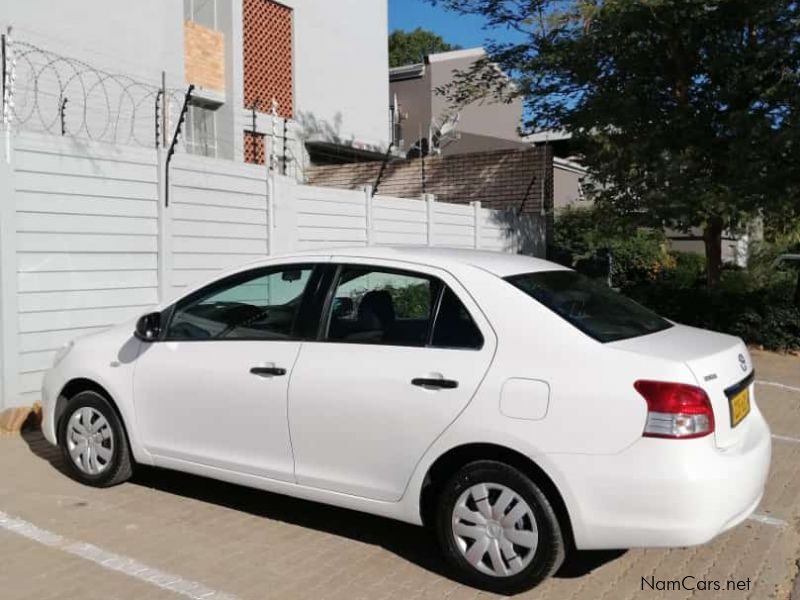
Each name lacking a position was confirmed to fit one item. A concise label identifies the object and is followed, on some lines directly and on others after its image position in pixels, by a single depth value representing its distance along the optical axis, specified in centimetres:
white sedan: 348
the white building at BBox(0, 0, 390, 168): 1271
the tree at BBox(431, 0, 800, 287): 1077
